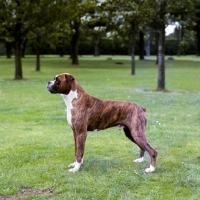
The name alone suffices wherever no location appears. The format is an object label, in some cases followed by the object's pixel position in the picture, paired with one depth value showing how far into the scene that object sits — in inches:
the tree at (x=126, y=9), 668.0
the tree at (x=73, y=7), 868.6
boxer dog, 232.1
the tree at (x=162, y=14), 646.5
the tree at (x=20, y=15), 840.3
